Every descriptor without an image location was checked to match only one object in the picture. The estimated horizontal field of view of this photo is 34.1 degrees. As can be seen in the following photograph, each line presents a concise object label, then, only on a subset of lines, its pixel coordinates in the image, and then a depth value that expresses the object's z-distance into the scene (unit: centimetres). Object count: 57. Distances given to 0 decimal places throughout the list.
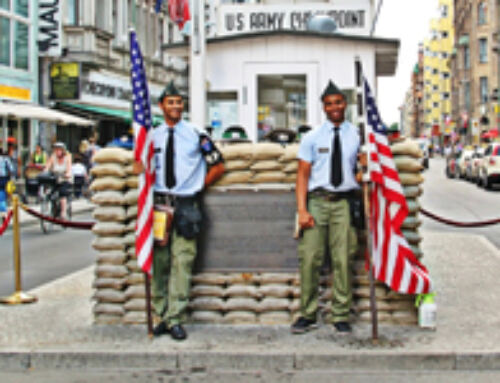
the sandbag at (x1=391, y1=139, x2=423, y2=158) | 688
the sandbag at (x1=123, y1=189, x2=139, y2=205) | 702
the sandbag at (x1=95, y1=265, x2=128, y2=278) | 704
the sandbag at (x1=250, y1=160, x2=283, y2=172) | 706
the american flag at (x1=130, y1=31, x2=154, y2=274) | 643
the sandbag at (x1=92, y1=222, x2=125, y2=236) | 704
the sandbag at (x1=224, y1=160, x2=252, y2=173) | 712
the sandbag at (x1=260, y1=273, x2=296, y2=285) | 692
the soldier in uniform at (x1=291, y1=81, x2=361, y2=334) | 650
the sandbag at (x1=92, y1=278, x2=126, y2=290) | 703
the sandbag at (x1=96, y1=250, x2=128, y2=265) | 705
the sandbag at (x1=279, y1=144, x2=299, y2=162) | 705
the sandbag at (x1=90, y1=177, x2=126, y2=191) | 702
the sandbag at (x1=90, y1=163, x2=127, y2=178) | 702
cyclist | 1728
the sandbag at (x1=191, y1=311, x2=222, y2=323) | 697
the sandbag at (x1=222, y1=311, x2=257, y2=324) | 692
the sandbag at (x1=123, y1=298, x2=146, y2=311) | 699
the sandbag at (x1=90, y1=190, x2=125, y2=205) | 702
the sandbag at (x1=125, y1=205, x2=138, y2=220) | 706
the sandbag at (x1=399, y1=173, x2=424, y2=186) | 686
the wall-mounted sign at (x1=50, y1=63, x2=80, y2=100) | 3025
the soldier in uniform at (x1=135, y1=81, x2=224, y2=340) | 659
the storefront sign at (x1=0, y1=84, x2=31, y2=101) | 2712
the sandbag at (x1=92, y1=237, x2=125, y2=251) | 704
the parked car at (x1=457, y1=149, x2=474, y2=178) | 4048
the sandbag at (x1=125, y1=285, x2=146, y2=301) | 699
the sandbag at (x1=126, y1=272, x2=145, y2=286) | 699
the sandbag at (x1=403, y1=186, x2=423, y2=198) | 687
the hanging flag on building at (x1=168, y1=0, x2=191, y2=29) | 1334
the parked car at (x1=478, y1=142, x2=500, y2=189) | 3030
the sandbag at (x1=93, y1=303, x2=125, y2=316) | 705
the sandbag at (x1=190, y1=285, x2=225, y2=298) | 696
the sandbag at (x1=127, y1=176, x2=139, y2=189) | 705
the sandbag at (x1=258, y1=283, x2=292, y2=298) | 689
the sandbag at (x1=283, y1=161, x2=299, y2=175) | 705
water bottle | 665
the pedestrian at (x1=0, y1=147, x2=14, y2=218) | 1791
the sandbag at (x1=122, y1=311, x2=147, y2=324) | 700
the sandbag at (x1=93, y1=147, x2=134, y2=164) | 704
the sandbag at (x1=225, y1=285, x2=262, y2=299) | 692
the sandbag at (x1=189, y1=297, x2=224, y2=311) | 695
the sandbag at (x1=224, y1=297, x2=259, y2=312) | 691
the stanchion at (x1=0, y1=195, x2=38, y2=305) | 820
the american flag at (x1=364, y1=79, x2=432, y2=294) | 649
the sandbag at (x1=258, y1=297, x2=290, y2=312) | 689
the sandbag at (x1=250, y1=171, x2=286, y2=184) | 705
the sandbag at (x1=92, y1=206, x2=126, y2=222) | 704
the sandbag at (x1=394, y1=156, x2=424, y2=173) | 686
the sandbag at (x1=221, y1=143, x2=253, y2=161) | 711
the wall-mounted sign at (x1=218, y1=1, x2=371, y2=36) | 1252
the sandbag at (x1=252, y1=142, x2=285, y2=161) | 707
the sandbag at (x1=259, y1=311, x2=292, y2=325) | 691
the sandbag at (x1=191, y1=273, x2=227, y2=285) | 697
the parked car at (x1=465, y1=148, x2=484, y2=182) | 3538
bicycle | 1725
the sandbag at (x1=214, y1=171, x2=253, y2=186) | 709
